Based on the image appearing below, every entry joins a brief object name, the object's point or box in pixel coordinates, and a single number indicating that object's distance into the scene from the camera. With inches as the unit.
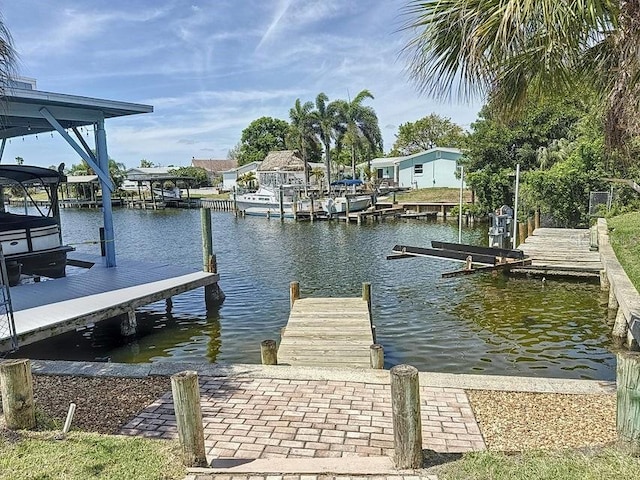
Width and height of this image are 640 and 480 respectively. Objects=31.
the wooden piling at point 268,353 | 266.1
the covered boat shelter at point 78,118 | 409.1
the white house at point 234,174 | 2576.3
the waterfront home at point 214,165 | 3590.1
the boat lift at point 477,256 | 502.9
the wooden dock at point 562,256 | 525.7
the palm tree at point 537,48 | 163.3
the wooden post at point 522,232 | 718.0
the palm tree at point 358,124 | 1609.3
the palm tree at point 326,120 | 1630.7
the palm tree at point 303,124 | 1656.0
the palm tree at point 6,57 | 242.7
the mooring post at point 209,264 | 493.0
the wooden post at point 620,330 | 366.6
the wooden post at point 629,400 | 139.7
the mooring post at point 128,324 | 393.4
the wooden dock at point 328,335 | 288.8
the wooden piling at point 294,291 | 398.8
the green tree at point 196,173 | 3020.7
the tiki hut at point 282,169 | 1696.6
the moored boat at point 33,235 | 441.4
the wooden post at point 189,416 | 145.9
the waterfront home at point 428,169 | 1726.1
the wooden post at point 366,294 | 388.8
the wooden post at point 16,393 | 169.8
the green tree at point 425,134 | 2502.5
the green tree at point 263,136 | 3211.1
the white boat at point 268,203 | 1461.6
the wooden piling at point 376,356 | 255.4
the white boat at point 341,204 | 1385.3
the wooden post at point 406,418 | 141.5
